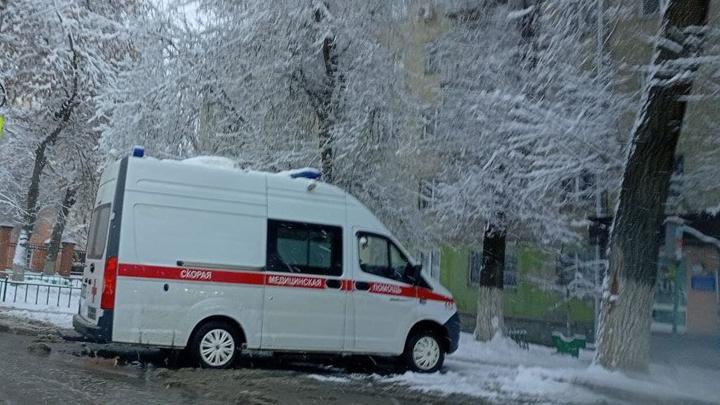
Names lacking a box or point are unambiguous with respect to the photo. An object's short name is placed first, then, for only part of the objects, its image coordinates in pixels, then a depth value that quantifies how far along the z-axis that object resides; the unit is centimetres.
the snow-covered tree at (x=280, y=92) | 1467
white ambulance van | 923
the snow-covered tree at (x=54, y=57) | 2066
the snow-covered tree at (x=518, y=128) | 1186
